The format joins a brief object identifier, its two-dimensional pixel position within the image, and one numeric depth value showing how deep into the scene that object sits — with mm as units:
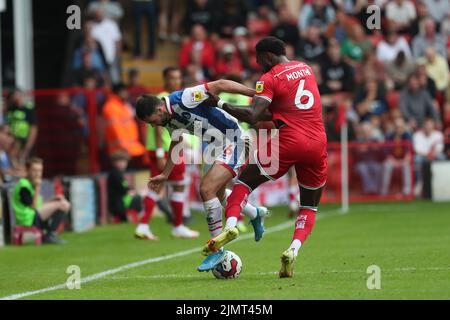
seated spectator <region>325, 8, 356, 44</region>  27250
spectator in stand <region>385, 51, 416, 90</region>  26234
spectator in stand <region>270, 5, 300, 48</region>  26781
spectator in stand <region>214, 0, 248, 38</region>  27297
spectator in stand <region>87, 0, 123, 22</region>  26047
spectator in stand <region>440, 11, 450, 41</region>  27500
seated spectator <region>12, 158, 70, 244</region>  16688
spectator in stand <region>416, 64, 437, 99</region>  25297
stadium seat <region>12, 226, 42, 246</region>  16844
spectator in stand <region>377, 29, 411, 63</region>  26891
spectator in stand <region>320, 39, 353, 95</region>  25672
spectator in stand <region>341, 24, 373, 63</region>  27000
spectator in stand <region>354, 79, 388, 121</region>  25031
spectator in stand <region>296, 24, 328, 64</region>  26250
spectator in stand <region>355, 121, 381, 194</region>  23328
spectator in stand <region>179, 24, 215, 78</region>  26250
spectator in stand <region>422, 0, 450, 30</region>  28094
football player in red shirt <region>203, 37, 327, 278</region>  11109
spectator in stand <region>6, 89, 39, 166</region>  21219
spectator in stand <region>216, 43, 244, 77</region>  24900
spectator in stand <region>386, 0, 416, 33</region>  27594
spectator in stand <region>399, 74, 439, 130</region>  25031
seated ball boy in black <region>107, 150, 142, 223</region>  20281
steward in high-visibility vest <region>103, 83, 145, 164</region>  21797
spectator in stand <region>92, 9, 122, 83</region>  25188
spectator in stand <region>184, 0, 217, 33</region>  27625
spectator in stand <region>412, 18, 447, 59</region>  27141
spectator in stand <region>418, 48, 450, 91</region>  26344
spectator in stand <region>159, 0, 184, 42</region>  28252
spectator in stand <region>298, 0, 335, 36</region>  27516
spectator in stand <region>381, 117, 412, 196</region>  23266
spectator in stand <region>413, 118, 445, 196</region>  23583
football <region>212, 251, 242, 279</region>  11359
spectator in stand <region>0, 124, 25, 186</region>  18578
